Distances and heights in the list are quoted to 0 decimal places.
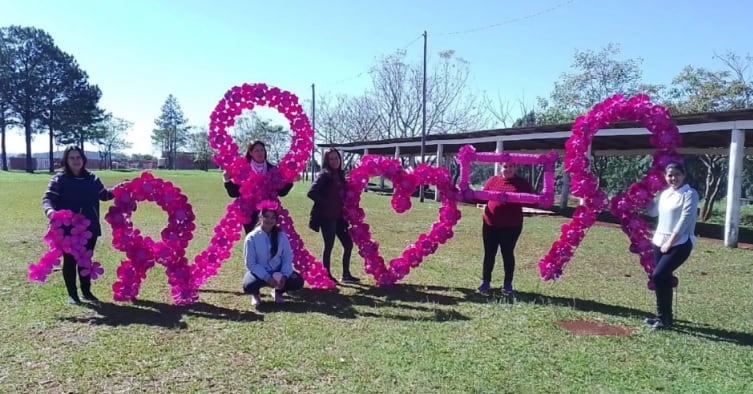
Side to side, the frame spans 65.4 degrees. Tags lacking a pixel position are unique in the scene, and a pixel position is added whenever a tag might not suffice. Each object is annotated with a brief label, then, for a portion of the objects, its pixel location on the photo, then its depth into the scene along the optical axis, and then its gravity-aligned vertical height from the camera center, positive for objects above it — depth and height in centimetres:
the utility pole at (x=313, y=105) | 4256 +463
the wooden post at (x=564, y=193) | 2197 -69
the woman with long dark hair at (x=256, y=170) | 676 -3
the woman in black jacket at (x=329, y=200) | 701 -38
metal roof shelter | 1187 +109
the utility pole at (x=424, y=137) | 2390 +140
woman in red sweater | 663 -57
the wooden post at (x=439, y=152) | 2460 +82
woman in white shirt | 512 -51
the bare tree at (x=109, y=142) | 7612 +288
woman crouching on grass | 599 -97
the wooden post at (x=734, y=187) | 1184 -17
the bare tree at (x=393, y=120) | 4191 +376
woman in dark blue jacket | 586 -34
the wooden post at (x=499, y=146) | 1930 +89
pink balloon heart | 716 -45
